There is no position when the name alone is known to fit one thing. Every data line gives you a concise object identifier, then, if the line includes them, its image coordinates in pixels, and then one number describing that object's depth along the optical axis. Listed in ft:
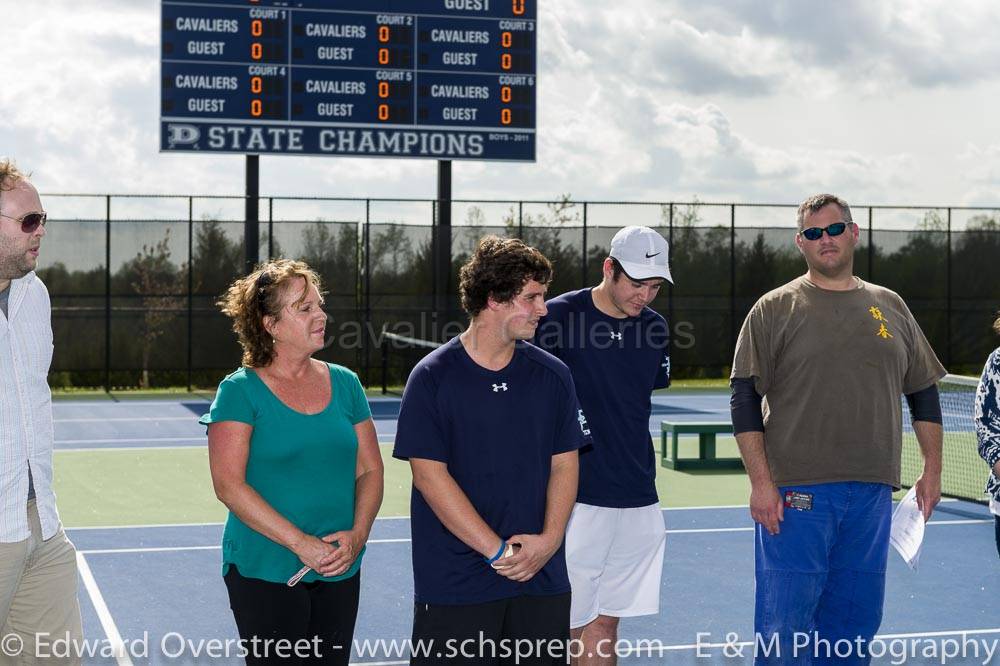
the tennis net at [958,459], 37.22
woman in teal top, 12.12
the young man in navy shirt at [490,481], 11.67
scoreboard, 63.72
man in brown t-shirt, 14.75
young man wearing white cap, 15.48
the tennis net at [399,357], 73.20
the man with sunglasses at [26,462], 11.59
